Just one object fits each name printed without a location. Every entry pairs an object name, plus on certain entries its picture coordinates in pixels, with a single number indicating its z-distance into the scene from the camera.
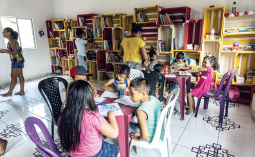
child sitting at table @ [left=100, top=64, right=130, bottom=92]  2.28
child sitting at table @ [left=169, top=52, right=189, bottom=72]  3.44
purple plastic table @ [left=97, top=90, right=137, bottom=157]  1.54
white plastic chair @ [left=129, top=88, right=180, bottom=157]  1.48
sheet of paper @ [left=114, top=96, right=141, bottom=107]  1.76
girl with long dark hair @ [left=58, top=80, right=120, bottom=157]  1.13
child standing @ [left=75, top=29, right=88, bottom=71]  5.02
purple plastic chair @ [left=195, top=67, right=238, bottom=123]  2.63
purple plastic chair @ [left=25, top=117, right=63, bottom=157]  1.01
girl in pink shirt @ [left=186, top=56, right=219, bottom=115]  2.88
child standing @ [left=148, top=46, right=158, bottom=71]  3.72
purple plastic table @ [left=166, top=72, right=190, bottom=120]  2.73
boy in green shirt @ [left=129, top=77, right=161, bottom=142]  1.46
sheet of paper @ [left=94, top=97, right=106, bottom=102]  1.90
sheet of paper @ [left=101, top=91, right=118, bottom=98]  2.04
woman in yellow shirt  3.20
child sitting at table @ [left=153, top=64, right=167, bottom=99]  2.62
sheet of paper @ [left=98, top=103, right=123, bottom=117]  1.56
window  5.32
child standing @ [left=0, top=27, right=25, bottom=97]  3.91
